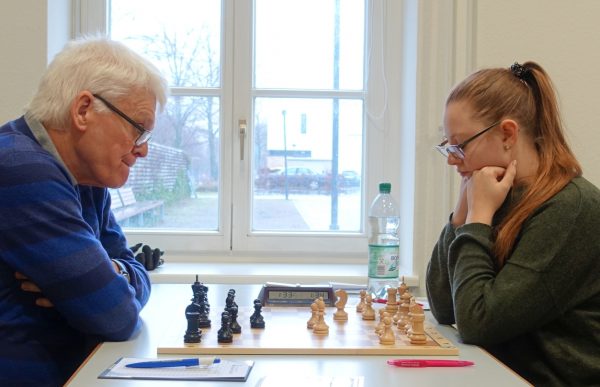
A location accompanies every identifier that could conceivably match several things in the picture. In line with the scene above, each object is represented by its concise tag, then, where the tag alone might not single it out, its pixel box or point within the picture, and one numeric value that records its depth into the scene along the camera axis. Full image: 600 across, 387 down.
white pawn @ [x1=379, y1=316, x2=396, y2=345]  1.38
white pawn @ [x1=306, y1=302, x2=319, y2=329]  1.50
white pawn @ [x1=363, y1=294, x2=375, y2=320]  1.63
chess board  1.32
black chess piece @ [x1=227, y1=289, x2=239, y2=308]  1.54
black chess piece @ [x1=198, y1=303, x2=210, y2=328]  1.48
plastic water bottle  2.12
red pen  1.26
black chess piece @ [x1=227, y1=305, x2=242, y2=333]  1.44
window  2.99
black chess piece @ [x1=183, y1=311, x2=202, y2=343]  1.36
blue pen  1.21
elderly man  1.39
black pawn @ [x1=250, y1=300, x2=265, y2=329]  1.50
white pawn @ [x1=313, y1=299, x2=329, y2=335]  1.45
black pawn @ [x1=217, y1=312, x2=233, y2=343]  1.36
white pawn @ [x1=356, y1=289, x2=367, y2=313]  1.72
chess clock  1.80
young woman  1.42
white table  1.15
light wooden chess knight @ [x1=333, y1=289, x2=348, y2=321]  1.61
